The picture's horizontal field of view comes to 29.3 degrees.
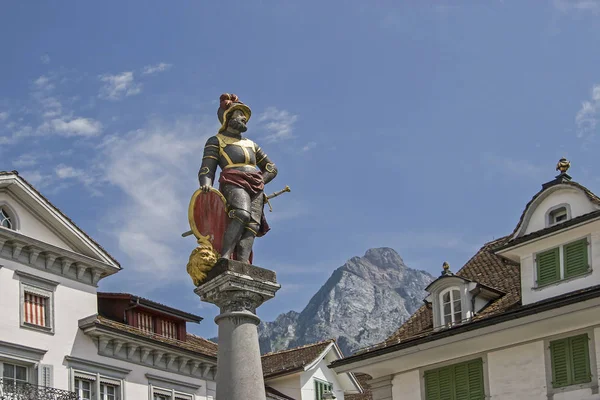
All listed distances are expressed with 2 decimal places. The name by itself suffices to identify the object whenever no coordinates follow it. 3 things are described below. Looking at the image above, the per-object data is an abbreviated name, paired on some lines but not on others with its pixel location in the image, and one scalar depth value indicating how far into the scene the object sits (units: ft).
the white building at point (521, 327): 90.79
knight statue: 46.93
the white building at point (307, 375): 164.25
